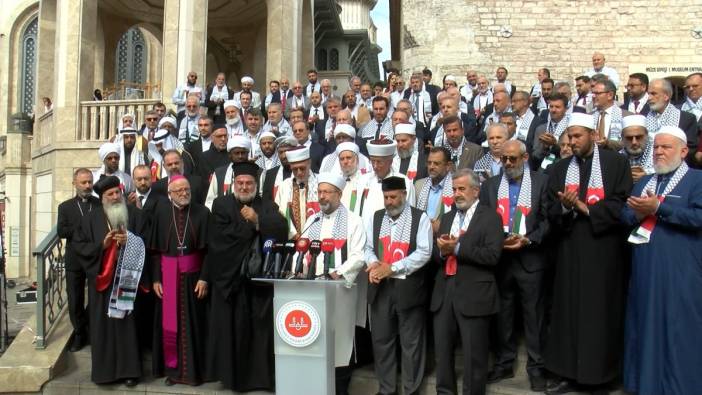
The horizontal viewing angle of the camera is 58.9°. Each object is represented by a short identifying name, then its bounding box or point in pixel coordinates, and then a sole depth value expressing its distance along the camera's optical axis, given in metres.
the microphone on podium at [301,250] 5.05
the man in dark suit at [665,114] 6.38
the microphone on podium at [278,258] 5.11
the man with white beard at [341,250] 5.19
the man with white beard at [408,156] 6.69
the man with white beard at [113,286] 5.98
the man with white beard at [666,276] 4.49
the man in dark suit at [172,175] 6.79
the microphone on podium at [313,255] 4.97
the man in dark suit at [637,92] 7.57
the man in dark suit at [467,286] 5.00
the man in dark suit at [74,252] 6.50
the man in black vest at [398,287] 5.26
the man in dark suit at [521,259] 5.25
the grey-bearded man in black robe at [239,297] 5.73
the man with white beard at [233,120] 9.14
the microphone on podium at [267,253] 5.20
